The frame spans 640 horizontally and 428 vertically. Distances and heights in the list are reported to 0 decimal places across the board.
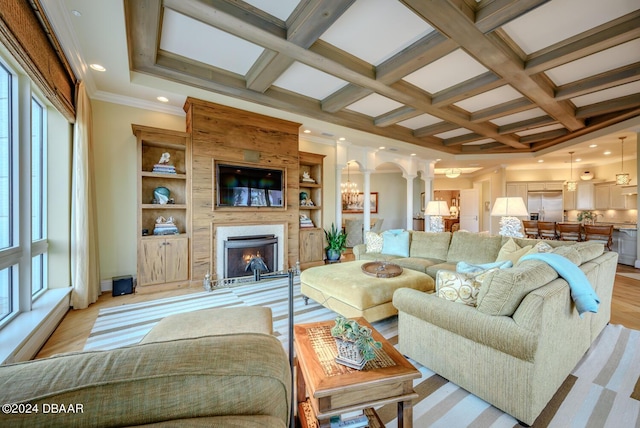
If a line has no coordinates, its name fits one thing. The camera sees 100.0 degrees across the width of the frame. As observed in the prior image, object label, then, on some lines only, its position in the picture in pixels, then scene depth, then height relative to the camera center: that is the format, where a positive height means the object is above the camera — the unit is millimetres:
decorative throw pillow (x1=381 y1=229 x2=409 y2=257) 4277 -512
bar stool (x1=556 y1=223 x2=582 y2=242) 6125 -426
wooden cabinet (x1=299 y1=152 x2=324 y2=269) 5137 +5
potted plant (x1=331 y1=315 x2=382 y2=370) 1194 -602
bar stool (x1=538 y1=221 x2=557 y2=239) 6571 -432
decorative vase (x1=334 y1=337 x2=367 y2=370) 1189 -649
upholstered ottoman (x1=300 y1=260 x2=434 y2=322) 2484 -770
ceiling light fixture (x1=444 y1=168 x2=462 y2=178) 7654 +1144
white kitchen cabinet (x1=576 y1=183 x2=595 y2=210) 7871 +493
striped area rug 1501 -1141
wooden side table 1072 -704
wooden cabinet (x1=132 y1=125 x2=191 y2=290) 3609 +47
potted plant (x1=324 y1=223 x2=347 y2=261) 5590 -699
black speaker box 3527 -993
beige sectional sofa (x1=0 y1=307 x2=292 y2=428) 548 -392
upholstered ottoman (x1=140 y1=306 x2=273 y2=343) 1594 -716
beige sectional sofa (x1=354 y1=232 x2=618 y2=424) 1432 -743
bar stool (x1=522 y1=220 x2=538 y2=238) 6914 -413
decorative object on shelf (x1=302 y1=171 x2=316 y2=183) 5324 +665
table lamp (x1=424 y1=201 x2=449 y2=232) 4879 +54
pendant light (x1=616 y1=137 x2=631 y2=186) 6211 +810
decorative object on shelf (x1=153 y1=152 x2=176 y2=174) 3779 +631
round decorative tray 2795 -627
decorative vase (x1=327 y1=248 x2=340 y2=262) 5586 -907
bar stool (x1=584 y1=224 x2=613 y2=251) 5507 -435
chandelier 9711 +676
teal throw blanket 1622 -433
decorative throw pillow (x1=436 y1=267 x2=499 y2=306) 1761 -496
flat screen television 4082 +401
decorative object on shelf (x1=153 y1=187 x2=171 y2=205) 3873 +224
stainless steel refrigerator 8570 +277
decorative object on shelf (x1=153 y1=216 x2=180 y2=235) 3777 -234
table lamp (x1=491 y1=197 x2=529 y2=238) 3741 -10
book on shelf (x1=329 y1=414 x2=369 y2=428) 1146 -911
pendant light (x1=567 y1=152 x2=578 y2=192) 7816 +802
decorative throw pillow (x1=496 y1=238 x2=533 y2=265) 2786 -426
